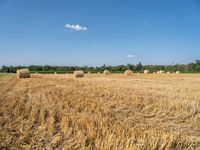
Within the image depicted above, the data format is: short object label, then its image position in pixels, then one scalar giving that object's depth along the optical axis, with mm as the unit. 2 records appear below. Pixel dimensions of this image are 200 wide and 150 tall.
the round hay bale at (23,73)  17368
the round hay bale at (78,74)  18283
